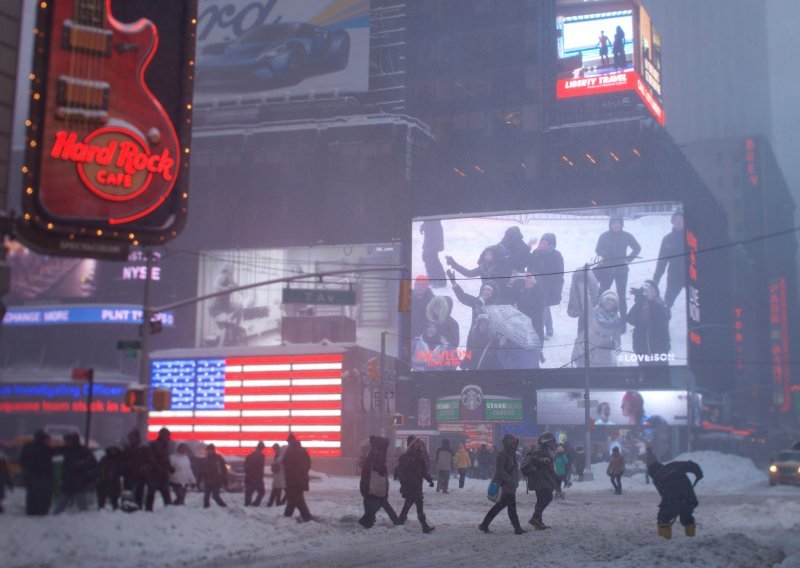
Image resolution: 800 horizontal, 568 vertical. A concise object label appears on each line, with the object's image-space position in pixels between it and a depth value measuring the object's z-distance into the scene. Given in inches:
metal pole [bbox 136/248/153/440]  987.3
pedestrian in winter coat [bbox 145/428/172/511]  698.2
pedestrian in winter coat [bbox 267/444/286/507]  926.4
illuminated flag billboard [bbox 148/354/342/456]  1907.0
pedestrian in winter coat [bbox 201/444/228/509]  837.2
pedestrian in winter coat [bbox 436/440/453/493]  1261.1
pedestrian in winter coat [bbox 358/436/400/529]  721.0
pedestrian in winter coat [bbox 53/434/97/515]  567.8
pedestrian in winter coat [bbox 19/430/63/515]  515.2
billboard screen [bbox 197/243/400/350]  3189.0
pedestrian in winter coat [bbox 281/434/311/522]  756.0
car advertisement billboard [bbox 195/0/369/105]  3639.3
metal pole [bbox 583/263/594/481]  1749.5
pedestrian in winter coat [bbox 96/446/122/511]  641.6
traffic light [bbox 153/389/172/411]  887.1
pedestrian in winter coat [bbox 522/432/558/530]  707.4
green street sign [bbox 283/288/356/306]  1229.1
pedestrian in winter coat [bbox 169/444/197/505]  815.7
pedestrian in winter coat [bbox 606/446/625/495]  1352.1
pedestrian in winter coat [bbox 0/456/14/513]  478.0
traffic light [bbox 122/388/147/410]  880.3
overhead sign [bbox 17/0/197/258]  559.5
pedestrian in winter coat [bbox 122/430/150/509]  697.0
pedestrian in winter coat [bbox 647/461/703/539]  635.5
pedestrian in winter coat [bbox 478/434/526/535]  688.4
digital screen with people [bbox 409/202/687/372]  3043.8
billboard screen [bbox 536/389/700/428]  2918.3
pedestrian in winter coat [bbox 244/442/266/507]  938.7
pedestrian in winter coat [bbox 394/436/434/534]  725.3
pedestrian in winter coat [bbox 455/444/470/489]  1382.9
